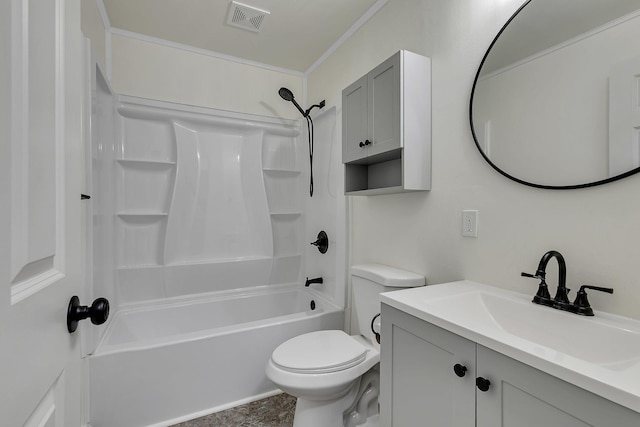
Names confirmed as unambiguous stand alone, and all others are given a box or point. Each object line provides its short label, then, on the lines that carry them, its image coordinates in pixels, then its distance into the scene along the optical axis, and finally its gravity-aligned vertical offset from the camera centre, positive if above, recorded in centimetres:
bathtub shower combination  165 -44
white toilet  136 -74
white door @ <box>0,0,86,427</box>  36 +0
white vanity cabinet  59 -44
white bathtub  156 -90
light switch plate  126 -5
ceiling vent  188 +130
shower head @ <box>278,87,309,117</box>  246 +97
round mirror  86 +40
